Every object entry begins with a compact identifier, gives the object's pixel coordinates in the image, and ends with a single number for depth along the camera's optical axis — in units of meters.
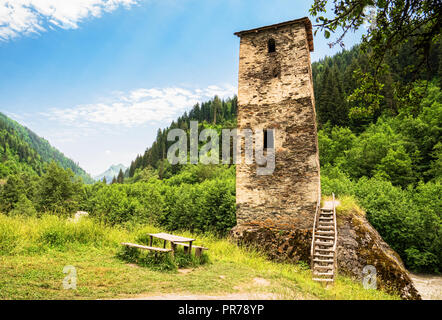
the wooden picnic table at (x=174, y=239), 8.06
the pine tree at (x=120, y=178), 96.22
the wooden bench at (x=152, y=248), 7.63
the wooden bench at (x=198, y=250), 8.67
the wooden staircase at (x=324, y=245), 9.03
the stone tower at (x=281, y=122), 12.07
